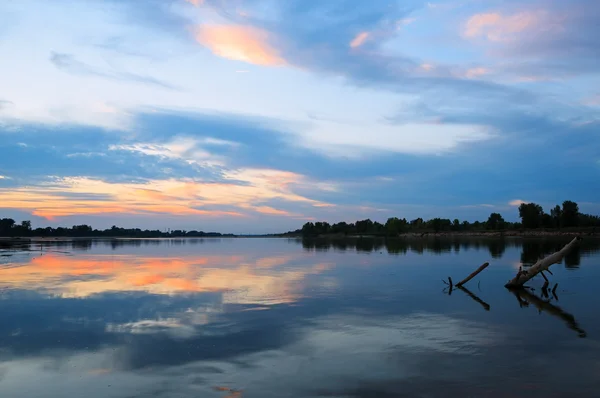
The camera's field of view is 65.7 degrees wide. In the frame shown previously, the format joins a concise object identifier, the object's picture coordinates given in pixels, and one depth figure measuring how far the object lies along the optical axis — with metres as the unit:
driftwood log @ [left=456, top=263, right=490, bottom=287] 32.59
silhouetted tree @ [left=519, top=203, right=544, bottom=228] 187.75
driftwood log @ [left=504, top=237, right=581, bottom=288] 29.62
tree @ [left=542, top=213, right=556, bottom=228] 185.18
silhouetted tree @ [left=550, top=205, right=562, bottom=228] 184.38
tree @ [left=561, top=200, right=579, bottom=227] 181.00
